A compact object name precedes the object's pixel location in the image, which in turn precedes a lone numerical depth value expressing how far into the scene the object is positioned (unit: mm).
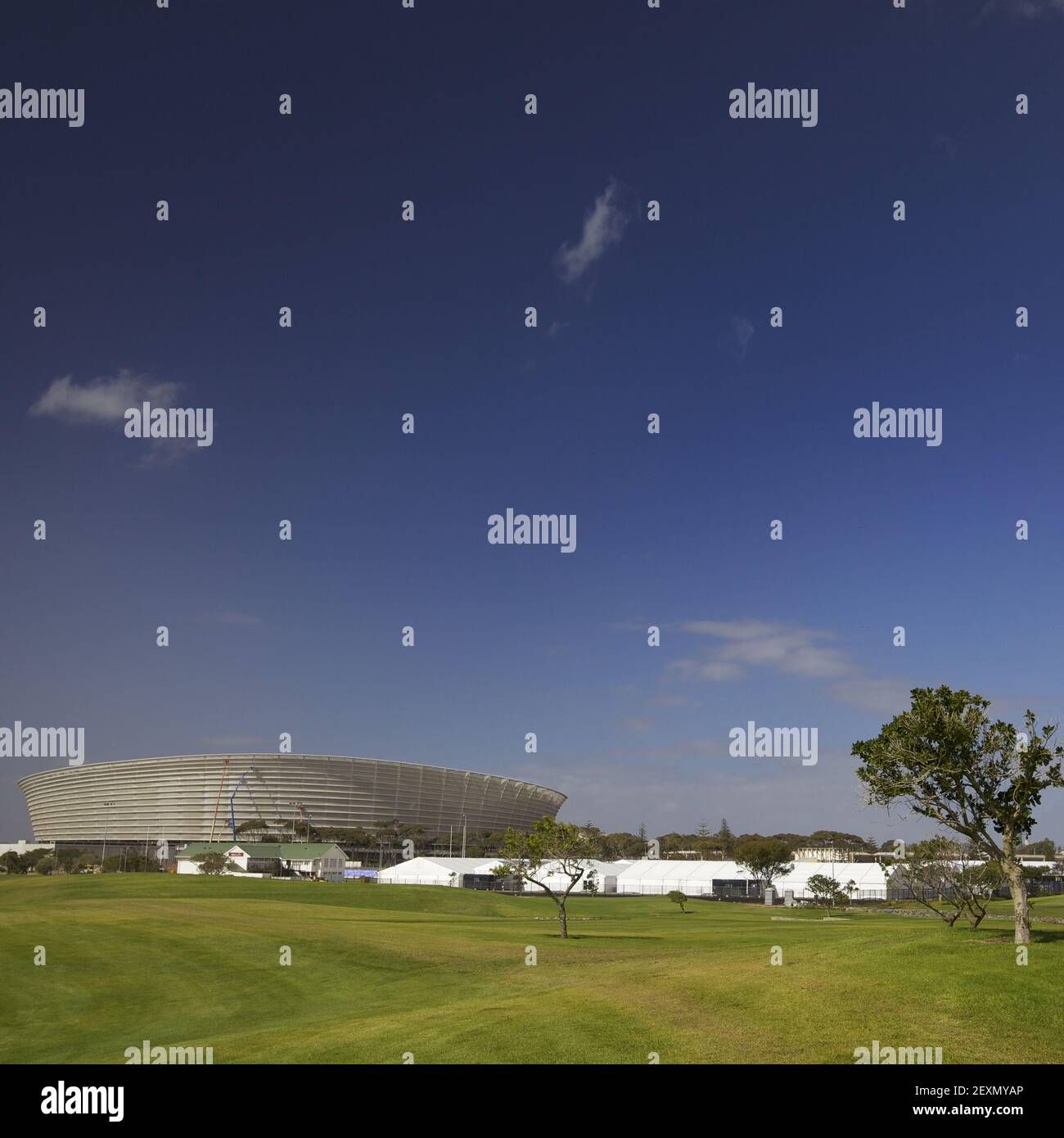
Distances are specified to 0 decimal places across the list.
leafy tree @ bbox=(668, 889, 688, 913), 120006
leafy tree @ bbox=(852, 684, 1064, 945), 33781
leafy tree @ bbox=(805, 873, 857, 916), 124375
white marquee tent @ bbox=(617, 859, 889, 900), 155500
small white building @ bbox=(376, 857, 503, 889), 165875
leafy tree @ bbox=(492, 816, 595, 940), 67812
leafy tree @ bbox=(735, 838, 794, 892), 144750
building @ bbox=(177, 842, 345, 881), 182500
